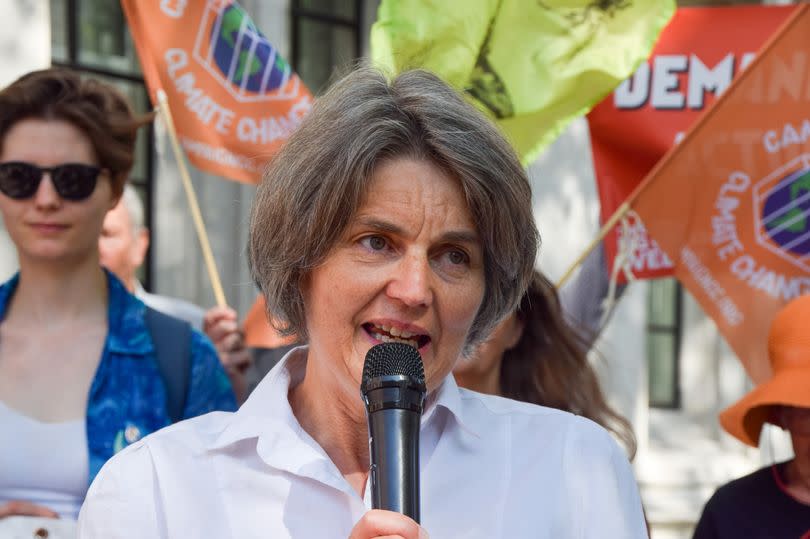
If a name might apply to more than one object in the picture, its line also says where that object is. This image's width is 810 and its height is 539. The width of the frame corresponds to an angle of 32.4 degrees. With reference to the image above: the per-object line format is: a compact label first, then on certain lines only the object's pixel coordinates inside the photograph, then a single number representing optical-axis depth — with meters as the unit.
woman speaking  2.17
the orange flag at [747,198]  4.95
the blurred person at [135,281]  4.44
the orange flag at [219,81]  5.04
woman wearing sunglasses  3.30
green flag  4.75
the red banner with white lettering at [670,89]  5.41
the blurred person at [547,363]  4.49
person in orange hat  3.87
